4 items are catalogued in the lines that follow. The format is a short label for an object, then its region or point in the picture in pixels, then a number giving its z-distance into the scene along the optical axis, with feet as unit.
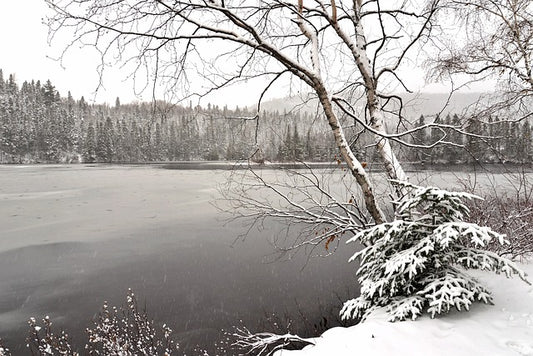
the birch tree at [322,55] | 10.85
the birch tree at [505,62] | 18.67
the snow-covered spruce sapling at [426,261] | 9.99
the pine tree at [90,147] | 255.29
